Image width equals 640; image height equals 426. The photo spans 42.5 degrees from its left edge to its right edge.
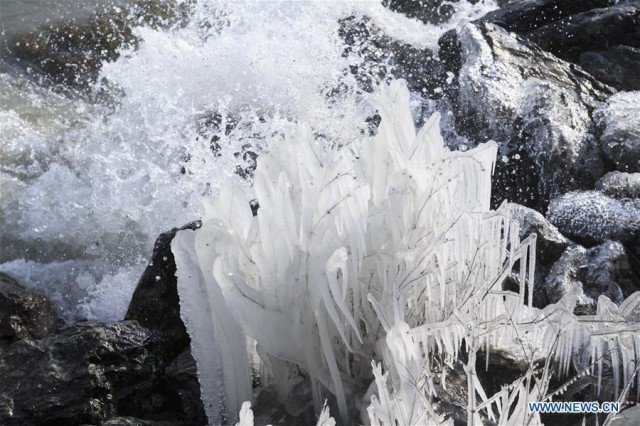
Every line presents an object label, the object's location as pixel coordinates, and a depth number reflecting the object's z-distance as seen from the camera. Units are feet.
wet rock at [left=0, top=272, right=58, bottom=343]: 15.56
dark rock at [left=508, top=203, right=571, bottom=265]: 16.15
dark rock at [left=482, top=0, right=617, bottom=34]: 26.73
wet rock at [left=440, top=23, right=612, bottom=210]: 19.48
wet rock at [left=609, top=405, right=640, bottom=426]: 8.83
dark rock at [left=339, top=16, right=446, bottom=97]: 24.18
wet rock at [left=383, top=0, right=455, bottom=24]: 31.14
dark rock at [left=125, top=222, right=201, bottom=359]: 13.32
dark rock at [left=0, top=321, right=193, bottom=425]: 10.61
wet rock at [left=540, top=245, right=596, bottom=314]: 15.30
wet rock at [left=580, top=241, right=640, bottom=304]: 15.47
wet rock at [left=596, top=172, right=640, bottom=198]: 18.01
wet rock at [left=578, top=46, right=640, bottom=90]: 23.96
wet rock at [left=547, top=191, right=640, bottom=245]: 16.85
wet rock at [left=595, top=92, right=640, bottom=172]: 19.31
